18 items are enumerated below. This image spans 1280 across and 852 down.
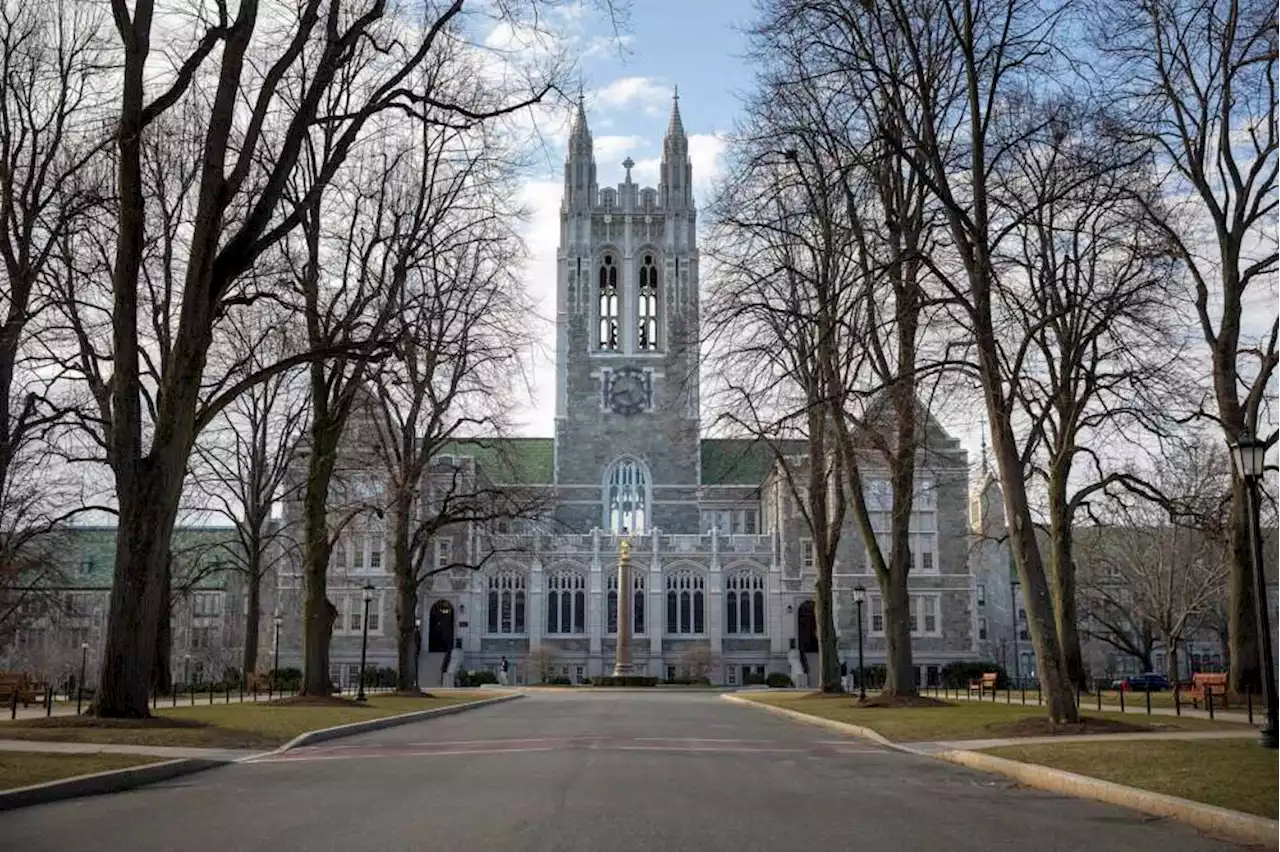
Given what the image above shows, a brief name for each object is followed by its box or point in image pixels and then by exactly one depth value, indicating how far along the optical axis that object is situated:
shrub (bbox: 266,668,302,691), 44.04
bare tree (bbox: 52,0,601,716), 17.88
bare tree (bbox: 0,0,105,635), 22.88
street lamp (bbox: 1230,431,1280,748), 14.18
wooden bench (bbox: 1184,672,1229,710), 26.36
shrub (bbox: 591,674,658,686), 61.69
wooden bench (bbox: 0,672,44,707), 27.38
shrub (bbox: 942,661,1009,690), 59.45
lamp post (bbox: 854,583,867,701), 33.57
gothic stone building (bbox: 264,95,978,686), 72.62
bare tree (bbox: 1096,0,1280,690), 24.50
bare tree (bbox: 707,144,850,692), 23.17
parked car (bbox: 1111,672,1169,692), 49.75
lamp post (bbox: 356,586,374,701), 32.51
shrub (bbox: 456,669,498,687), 66.12
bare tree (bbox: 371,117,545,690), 29.16
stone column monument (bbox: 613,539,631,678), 63.53
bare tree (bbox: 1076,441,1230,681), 46.50
